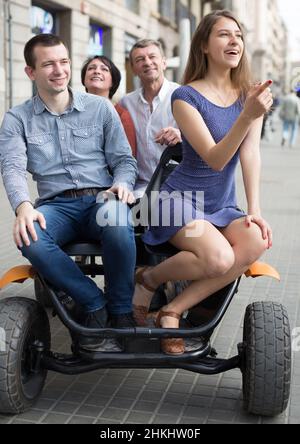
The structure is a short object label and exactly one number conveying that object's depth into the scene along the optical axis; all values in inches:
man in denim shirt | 109.0
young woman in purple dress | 110.2
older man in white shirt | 154.9
